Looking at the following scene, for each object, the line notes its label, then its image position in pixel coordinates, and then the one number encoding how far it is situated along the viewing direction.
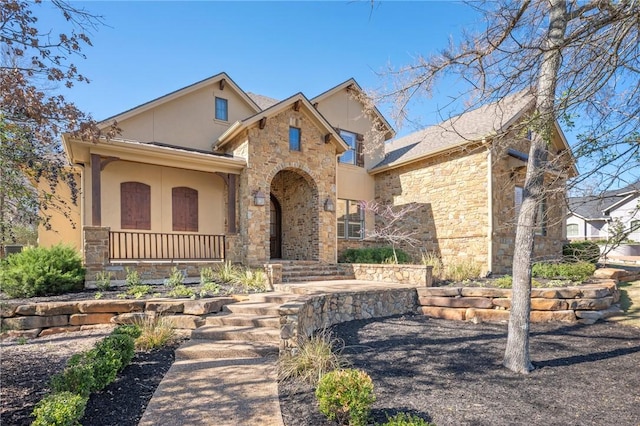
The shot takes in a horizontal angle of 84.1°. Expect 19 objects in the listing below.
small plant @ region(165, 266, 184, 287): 8.29
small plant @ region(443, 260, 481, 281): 10.34
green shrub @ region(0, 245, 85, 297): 7.02
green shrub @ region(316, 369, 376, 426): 3.09
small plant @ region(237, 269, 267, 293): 8.29
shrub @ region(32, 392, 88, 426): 2.69
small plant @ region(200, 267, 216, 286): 8.99
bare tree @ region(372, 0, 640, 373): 3.52
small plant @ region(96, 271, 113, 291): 7.88
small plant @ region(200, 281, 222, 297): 7.39
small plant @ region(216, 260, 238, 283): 9.19
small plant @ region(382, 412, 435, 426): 2.62
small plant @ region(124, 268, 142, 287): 8.16
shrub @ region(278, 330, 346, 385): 4.23
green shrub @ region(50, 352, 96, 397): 3.31
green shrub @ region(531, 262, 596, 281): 9.14
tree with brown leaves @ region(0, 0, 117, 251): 3.61
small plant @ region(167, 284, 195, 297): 6.98
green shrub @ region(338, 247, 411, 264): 12.57
